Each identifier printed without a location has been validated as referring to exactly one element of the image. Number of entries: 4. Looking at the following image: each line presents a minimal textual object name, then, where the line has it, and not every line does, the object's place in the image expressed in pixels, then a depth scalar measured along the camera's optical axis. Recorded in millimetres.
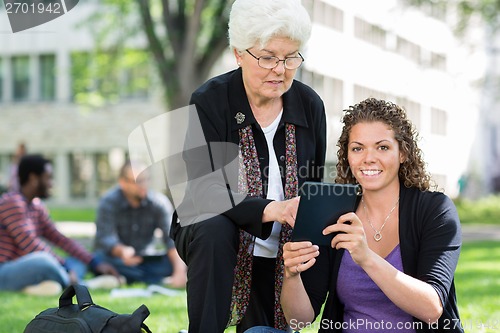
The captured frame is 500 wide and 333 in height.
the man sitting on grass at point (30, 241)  10851
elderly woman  4881
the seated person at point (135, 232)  12276
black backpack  4601
